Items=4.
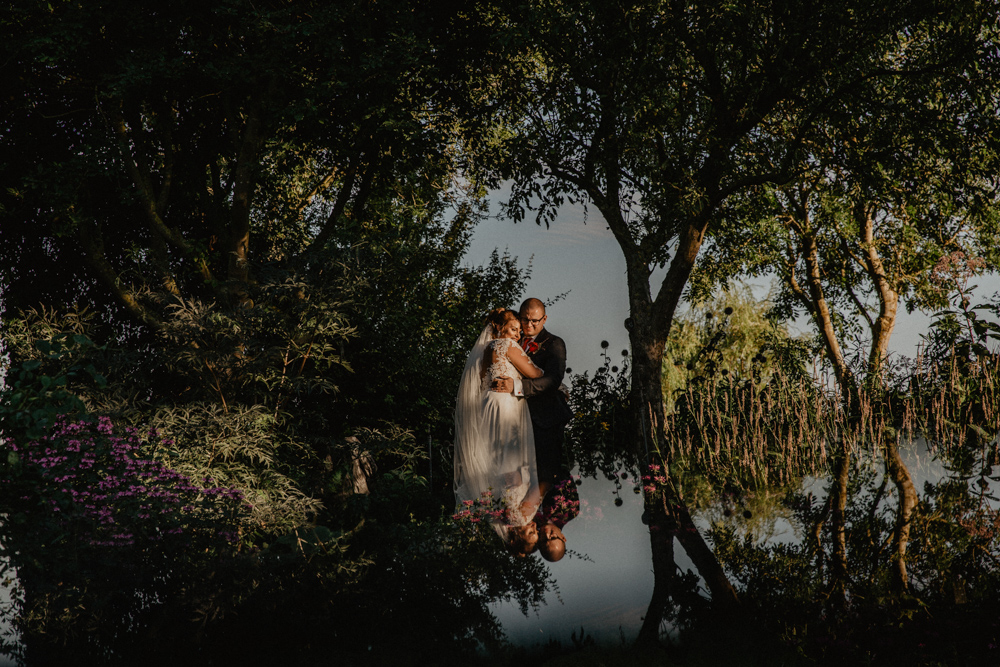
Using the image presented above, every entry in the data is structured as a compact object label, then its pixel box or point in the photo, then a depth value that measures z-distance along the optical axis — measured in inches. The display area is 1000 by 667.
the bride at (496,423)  339.9
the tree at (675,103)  344.2
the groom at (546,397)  343.6
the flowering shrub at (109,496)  253.3
